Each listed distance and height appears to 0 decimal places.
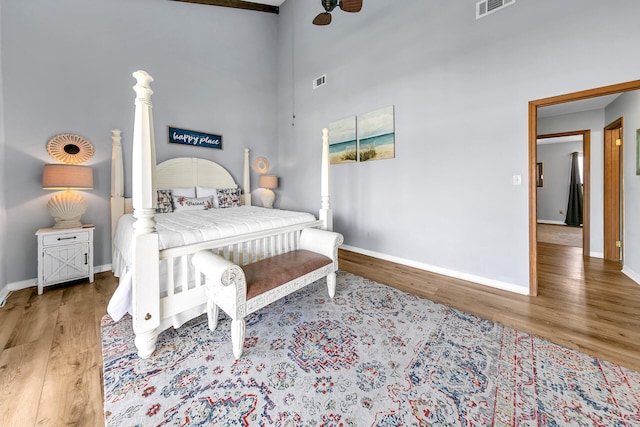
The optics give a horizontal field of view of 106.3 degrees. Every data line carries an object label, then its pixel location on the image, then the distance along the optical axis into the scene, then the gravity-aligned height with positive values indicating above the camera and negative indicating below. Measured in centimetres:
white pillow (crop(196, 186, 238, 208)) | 369 +30
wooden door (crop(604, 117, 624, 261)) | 315 +16
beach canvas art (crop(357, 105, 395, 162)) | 334 +108
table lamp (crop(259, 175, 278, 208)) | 461 +48
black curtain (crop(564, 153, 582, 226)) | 625 +24
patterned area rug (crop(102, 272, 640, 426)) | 113 -95
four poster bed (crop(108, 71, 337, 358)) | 145 -21
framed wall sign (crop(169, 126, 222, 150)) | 371 +121
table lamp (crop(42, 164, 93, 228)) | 246 +28
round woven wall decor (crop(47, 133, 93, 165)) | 272 +77
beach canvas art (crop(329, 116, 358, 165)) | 381 +113
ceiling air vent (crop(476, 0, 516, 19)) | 238 +205
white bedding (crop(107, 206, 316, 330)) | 165 -14
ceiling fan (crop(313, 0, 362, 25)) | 246 +213
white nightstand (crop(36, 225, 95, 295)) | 243 -42
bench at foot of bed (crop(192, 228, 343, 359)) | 149 -48
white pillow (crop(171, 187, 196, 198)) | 347 +31
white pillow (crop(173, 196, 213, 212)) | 331 +13
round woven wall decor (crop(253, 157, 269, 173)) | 475 +93
